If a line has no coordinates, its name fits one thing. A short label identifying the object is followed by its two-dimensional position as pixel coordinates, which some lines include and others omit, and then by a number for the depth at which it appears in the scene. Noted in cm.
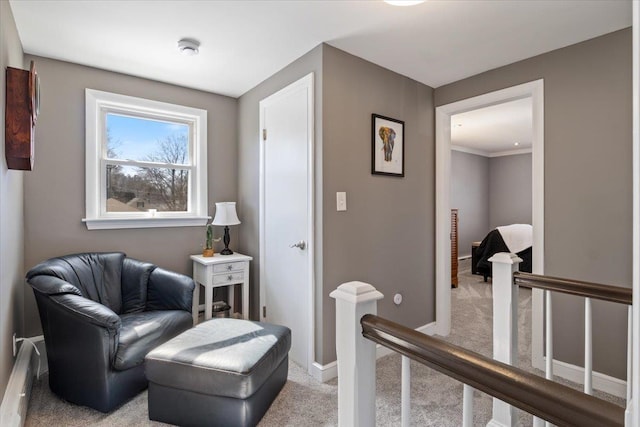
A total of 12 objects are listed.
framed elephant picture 267
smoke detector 230
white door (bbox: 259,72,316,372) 243
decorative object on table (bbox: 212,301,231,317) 321
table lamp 313
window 277
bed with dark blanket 511
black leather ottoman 174
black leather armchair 188
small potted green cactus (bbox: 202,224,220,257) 312
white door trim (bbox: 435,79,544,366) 253
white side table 288
